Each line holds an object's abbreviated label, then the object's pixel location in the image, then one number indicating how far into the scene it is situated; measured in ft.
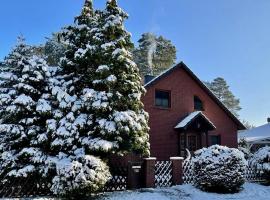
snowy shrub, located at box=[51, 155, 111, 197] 28.53
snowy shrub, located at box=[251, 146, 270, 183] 40.26
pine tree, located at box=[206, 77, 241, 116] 164.59
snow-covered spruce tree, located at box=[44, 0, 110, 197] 28.92
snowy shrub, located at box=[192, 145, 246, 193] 34.60
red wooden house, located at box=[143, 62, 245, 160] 52.50
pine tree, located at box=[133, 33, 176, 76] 133.54
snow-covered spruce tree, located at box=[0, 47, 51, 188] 33.14
